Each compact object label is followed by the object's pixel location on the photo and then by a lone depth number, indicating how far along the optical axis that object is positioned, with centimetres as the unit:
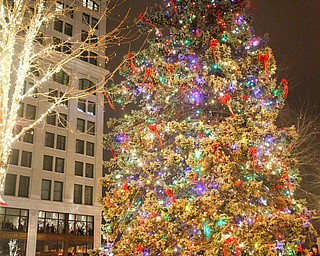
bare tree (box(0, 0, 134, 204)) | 765
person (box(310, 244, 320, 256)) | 1003
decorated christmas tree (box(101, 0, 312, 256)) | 755
